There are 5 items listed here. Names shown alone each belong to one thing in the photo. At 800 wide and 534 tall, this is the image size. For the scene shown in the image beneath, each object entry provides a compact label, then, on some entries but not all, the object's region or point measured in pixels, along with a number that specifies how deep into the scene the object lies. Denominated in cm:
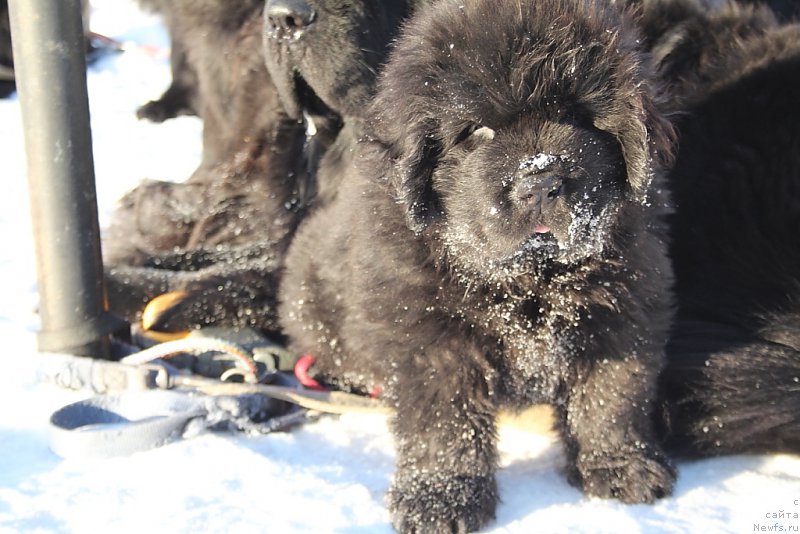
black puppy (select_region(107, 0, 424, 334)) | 236
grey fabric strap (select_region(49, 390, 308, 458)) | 183
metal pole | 204
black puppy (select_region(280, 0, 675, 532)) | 155
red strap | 223
